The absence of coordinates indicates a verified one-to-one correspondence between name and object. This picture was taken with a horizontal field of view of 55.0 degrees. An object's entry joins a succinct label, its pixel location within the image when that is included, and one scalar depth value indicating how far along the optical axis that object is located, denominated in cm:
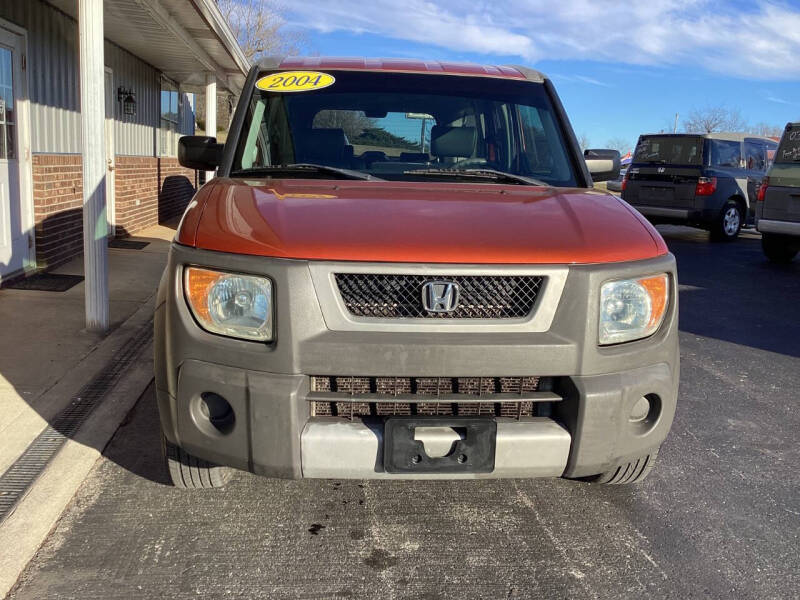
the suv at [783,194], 1029
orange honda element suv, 251
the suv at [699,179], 1443
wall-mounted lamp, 1134
